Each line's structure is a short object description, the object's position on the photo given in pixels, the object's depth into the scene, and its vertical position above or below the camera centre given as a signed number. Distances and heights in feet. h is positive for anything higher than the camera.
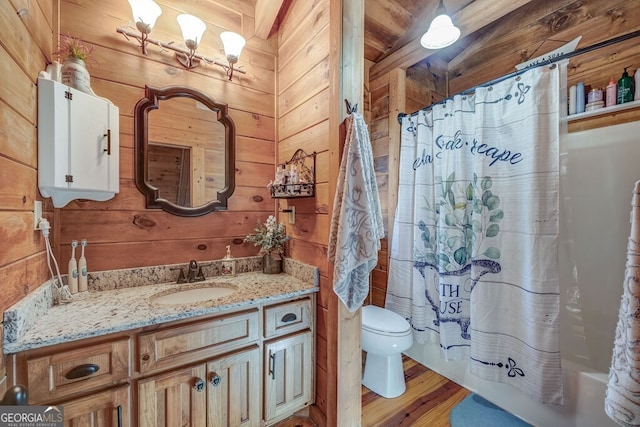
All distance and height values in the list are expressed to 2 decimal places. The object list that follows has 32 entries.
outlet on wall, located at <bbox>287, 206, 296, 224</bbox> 5.64 -0.07
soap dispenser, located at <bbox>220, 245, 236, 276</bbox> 5.53 -1.22
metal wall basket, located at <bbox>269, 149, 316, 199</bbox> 4.88 +0.57
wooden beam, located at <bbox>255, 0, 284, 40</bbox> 5.51 +4.40
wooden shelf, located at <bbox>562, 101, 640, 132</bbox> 5.09 +2.09
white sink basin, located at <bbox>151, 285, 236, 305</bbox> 4.46 -1.58
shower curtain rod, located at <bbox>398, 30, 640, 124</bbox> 3.84 +2.68
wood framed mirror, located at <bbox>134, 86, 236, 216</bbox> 4.85 +1.22
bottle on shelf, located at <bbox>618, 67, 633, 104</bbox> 5.07 +2.50
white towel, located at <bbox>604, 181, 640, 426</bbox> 2.52 -1.42
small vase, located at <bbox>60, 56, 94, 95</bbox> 3.78 +2.04
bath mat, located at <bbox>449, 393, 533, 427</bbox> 4.79 -4.00
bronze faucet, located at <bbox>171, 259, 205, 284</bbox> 4.96 -1.29
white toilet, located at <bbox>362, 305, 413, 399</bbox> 5.36 -3.01
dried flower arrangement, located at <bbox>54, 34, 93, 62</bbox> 3.85 +2.59
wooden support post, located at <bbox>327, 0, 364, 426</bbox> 4.29 +0.96
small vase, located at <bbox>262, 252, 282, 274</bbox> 5.70 -1.21
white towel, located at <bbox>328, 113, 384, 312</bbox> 4.01 -0.06
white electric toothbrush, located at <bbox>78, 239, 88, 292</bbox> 4.16 -1.07
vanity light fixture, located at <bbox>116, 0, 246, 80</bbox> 4.48 +3.37
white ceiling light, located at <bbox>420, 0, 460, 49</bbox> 5.50 +3.97
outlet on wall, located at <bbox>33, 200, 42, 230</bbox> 3.51 -0.07
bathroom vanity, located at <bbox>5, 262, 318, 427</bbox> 2.94 -2.01
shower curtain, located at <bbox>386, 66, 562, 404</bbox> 4.47 -0.42
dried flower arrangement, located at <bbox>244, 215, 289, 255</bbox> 5.59 -0.60
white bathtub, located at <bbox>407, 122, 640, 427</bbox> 4.68 -0.98
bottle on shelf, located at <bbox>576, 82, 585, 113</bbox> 5.72 +2.61
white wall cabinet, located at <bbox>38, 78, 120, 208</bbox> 3.52 +0.98
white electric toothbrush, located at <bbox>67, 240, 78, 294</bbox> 4.05 -1.07
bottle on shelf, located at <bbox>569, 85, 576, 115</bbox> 5.82 +2.61
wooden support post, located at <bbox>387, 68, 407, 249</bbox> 7.59 +2.46
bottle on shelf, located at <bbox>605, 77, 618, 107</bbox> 5.24 +2.48
